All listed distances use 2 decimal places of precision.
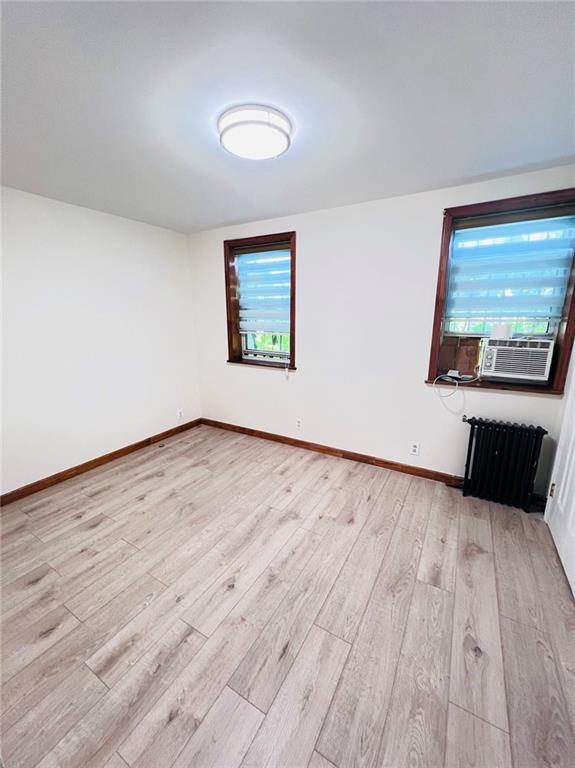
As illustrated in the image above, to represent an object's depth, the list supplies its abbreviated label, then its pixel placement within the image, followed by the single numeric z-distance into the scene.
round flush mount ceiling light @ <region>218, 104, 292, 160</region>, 1.38
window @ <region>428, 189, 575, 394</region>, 2.05
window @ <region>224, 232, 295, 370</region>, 3.15
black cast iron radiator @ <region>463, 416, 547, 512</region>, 2.17
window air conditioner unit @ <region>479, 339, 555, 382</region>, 2.13
